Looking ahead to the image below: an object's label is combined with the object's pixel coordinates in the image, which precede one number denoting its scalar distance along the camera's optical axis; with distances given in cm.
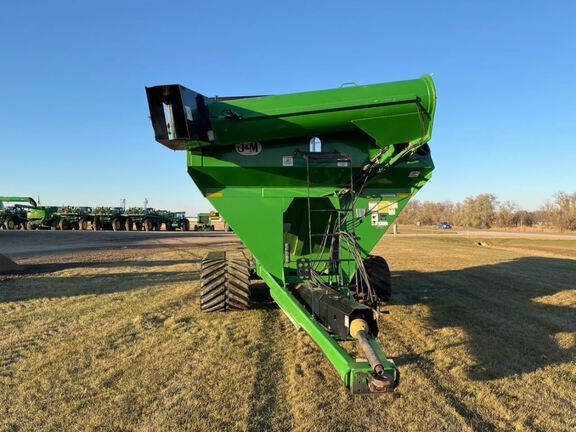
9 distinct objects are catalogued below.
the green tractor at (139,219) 3797
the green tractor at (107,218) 3720
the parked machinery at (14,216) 3550
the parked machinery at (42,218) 3503
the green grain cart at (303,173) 507
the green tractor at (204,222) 4597
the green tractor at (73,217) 3628
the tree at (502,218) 8419
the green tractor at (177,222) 4278
